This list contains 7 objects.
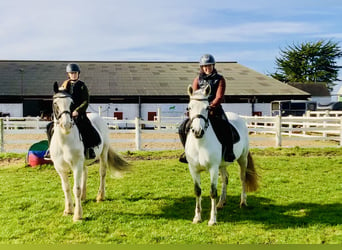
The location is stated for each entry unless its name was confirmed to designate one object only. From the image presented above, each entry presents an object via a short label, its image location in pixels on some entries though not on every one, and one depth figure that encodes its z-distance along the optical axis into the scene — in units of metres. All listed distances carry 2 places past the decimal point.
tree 65.12
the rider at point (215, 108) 5.80
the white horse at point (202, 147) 5.20
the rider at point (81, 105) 6.14
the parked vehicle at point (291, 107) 30.10
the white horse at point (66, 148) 5.38
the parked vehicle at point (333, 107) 32.75
